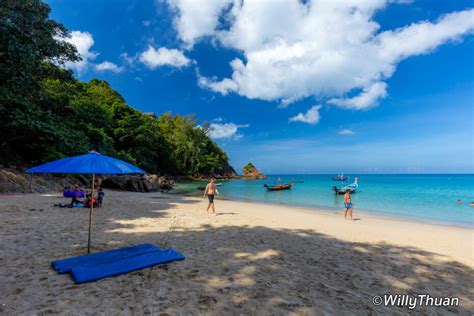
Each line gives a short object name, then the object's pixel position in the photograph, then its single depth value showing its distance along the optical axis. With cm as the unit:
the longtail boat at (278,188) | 3572
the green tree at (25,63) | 1155
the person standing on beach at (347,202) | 1173
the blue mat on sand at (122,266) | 347
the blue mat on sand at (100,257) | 381
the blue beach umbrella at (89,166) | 378
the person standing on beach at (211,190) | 1088
